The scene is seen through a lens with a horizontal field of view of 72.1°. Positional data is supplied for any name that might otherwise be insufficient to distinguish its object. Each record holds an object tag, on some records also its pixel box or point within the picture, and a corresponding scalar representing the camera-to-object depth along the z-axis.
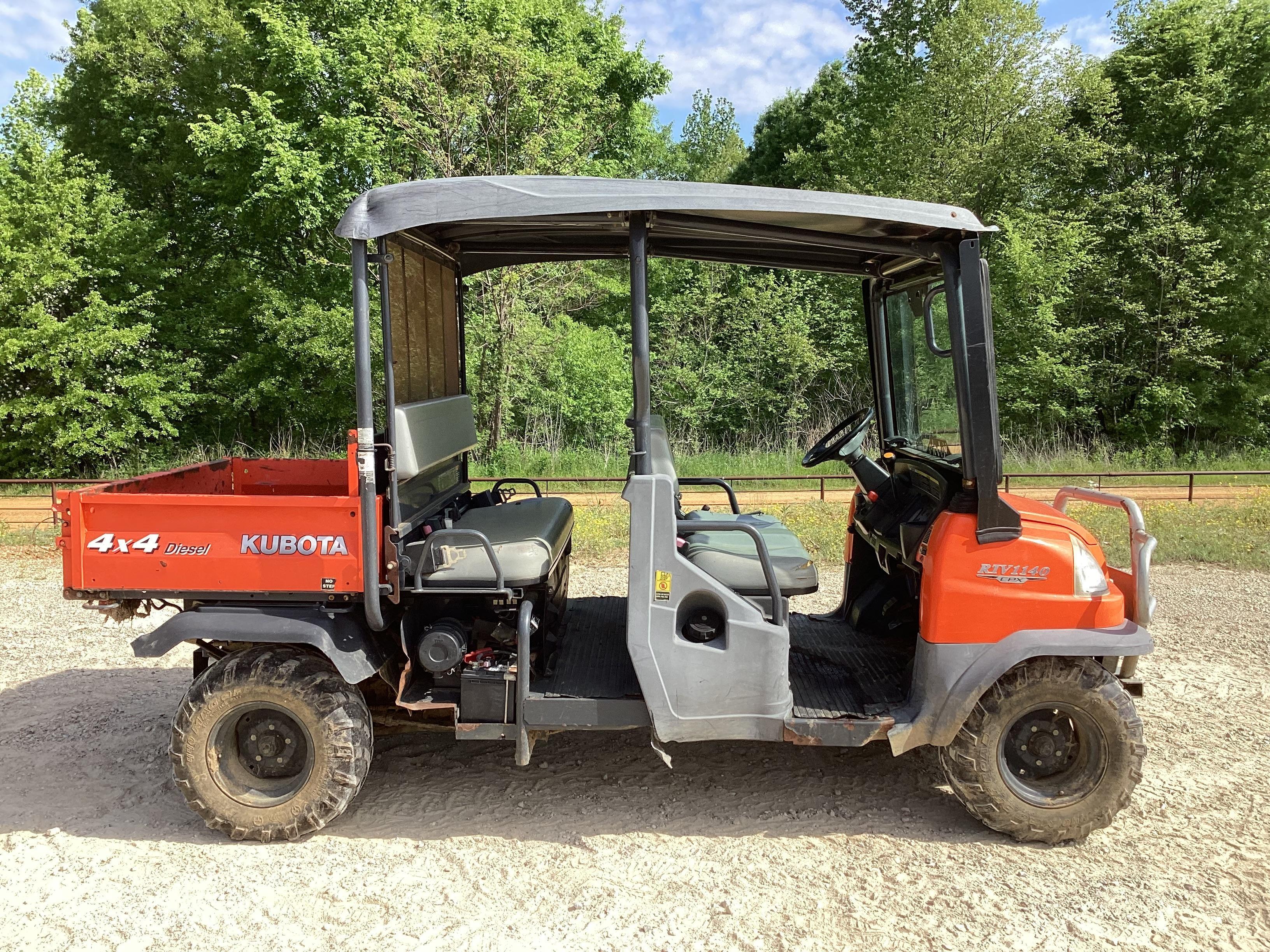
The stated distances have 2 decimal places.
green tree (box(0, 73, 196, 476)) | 15.72
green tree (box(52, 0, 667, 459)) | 15.57
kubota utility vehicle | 3.50
